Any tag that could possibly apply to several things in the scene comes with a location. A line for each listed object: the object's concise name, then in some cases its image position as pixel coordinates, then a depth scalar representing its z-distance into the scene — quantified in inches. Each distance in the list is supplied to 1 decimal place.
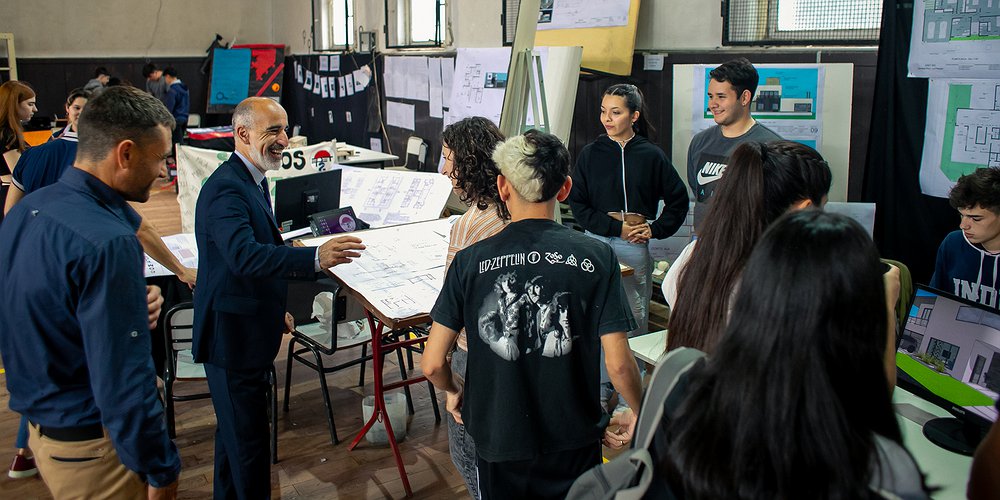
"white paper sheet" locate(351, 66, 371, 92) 398.3
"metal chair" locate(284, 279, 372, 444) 140.6
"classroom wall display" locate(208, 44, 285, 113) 504.7
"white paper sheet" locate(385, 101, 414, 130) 357.1
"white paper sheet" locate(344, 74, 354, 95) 412.6
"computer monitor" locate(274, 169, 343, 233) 161.9
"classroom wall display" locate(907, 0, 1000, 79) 132.1
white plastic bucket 144.6
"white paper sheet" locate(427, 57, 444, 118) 327.9
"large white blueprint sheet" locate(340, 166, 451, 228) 191.3
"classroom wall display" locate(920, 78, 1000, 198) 135.3
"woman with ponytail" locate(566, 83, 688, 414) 151.8
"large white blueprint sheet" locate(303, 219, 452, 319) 118.7
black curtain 146.4
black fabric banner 407.5
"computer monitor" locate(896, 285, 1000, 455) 78.1
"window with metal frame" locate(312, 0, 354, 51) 438.0
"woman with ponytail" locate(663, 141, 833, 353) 66.8
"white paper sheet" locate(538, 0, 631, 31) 214.5
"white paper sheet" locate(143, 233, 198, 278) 152.7
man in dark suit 100.1
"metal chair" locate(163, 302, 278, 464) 136.6
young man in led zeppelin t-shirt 71.0
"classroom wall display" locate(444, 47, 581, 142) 198.5
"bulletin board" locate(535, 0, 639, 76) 211.3
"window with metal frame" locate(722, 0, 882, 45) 165.8
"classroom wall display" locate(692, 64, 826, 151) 168.4
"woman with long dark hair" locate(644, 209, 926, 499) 38.4
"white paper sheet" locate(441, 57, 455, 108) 317.4
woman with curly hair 88.4
